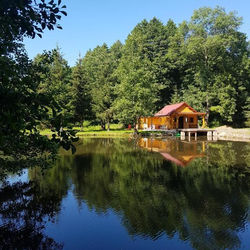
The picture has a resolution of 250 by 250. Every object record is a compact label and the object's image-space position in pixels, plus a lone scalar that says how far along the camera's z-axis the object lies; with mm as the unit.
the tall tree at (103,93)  42969
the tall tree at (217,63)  42844
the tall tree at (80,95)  42562
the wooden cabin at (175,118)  40347
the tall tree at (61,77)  39588
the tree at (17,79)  2877
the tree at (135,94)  35844
